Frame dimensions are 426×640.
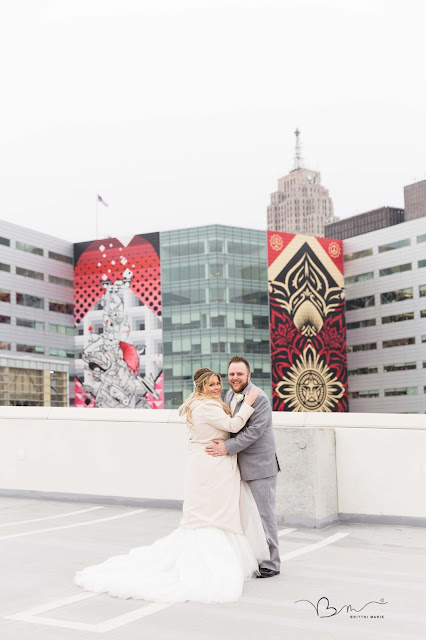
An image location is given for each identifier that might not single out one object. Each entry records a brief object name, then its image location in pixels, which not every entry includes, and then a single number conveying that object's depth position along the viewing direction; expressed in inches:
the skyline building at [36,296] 4089.6
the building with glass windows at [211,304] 3715.6
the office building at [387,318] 4138.8
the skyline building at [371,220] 7140.8
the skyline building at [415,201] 5455.7
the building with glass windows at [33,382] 3100.4
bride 221.1
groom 242.2
